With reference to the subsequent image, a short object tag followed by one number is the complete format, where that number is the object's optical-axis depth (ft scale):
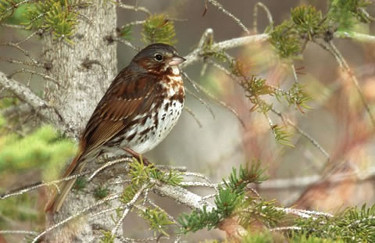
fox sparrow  27.37
